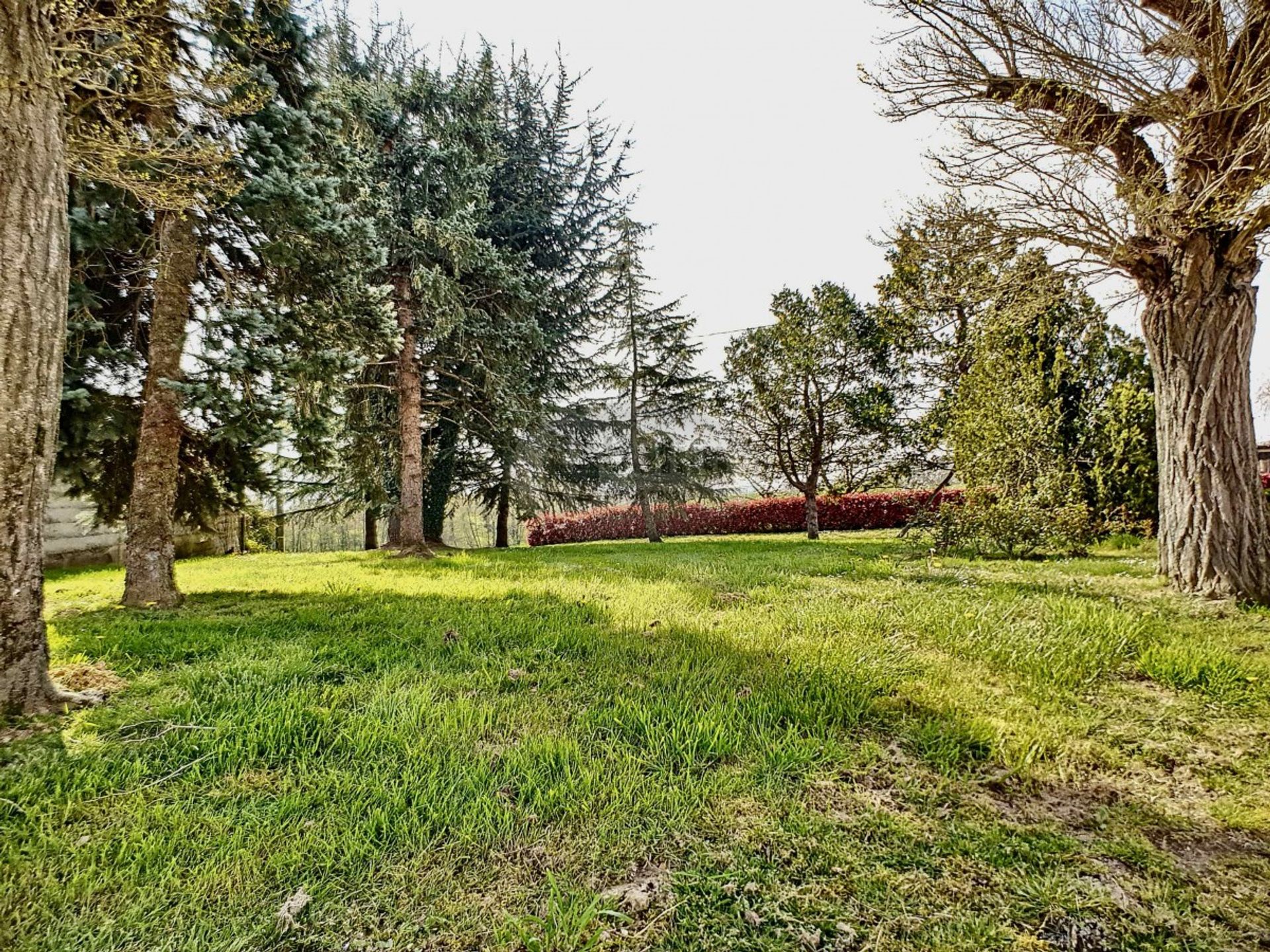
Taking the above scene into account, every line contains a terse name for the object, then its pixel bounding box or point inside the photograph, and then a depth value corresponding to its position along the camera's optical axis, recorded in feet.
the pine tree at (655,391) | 40.73
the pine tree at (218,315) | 14.02
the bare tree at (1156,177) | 12.71
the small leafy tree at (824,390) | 36.11
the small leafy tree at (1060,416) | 23.24
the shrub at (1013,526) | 22.68
